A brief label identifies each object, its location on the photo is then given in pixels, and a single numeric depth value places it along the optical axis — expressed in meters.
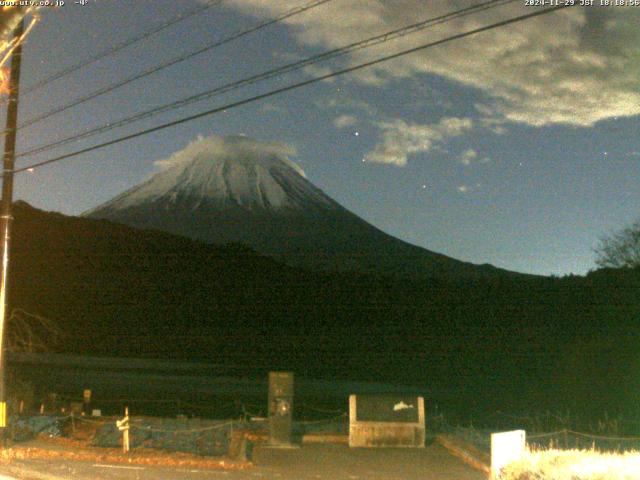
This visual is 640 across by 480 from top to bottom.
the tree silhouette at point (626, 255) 58.62
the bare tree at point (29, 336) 24.40
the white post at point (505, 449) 12.54
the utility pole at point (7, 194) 17.33
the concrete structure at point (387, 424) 19.41
